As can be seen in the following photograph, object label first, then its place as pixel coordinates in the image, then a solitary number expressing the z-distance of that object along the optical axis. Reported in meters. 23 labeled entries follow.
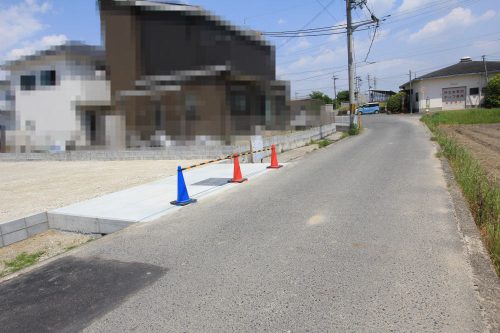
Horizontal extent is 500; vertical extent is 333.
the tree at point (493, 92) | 41.12
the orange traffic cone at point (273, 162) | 12.41
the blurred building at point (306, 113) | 22.35
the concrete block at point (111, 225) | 6.54
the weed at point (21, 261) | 5.12
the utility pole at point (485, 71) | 44.31
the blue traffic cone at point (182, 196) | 7.75
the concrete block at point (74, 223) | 6.66
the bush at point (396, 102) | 55.84
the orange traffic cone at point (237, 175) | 10.15
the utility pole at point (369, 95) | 88.22
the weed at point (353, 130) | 26.80
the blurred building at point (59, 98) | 17.19
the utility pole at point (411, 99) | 52.85
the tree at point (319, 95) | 64.51
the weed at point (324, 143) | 19.72
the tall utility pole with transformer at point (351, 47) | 26.83
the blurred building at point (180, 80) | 16.44
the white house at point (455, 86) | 45.41
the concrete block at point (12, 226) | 6.07
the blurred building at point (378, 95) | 87.81
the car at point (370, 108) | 61.91
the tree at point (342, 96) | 77.80
